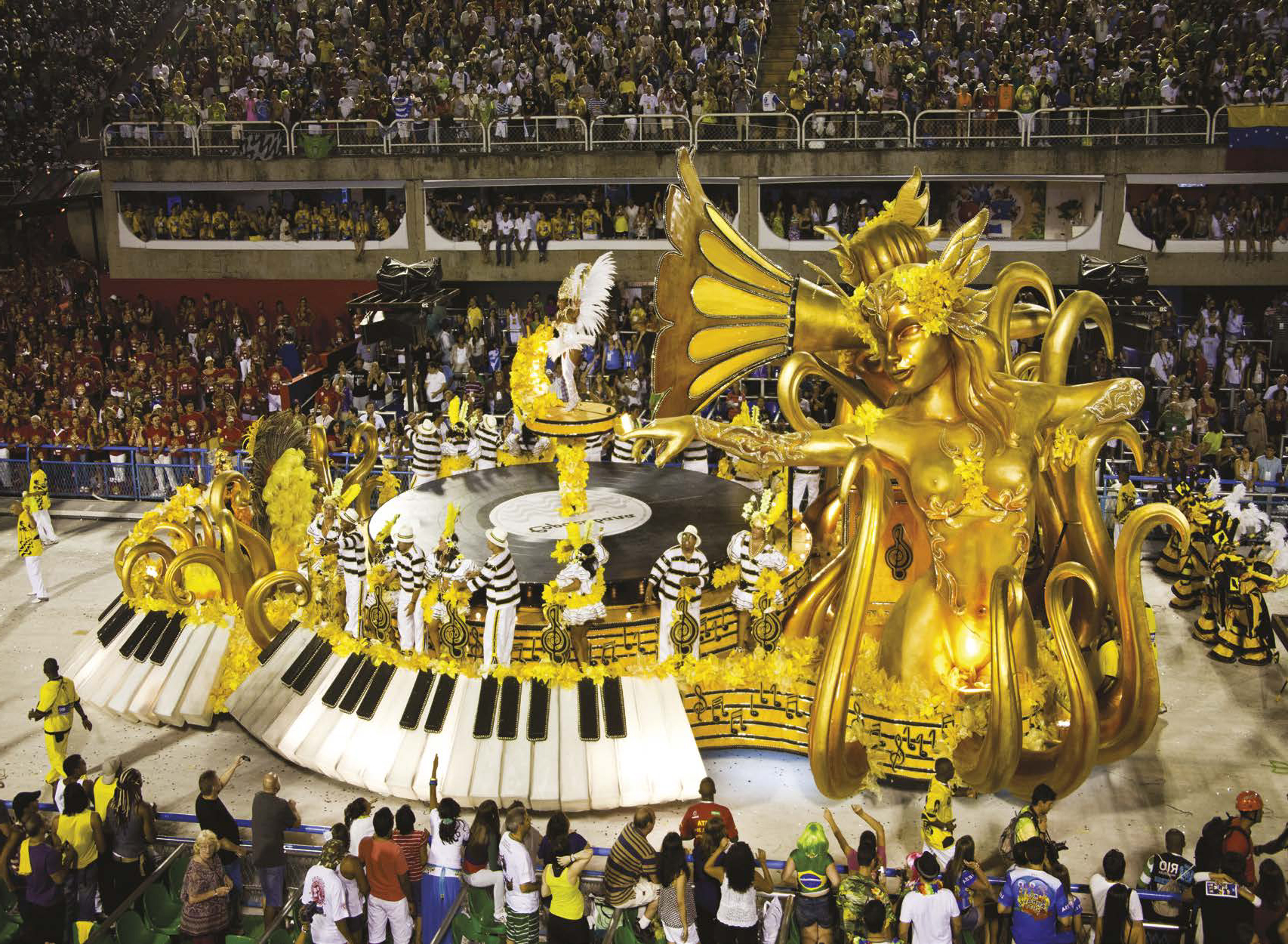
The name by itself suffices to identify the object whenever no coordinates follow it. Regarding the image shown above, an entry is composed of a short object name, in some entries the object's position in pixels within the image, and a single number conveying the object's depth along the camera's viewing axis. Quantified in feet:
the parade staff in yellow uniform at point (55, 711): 41.86
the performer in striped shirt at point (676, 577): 41.55
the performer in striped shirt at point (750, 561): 42.55
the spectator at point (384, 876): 32.89
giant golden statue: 38.06
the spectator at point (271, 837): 34.60
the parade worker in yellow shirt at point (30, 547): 57.82
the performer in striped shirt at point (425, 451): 57.36
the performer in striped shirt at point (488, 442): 59.36
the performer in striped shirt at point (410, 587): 42.65
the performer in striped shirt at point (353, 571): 44.42
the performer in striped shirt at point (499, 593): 41.24
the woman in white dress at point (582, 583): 41.32
